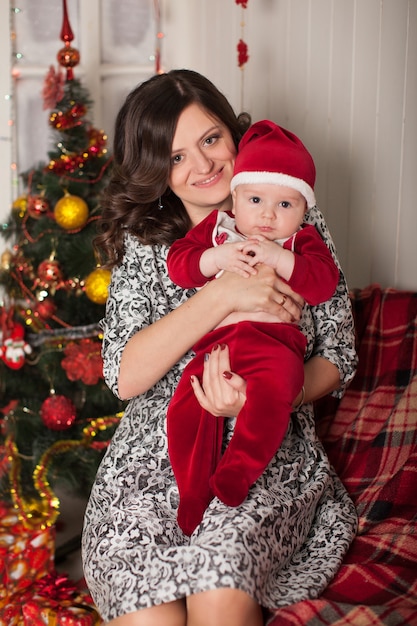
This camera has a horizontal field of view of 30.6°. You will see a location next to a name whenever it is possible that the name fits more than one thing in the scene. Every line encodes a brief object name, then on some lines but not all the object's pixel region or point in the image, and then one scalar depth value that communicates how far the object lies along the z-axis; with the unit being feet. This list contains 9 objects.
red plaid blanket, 4.68
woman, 4.63
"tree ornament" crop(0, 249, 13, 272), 9.13
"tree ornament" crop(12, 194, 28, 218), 9.12
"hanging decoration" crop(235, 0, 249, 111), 8.61
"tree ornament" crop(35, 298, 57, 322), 8.86
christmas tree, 8.74
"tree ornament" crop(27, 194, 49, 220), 8.84
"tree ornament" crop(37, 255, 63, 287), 8.62
